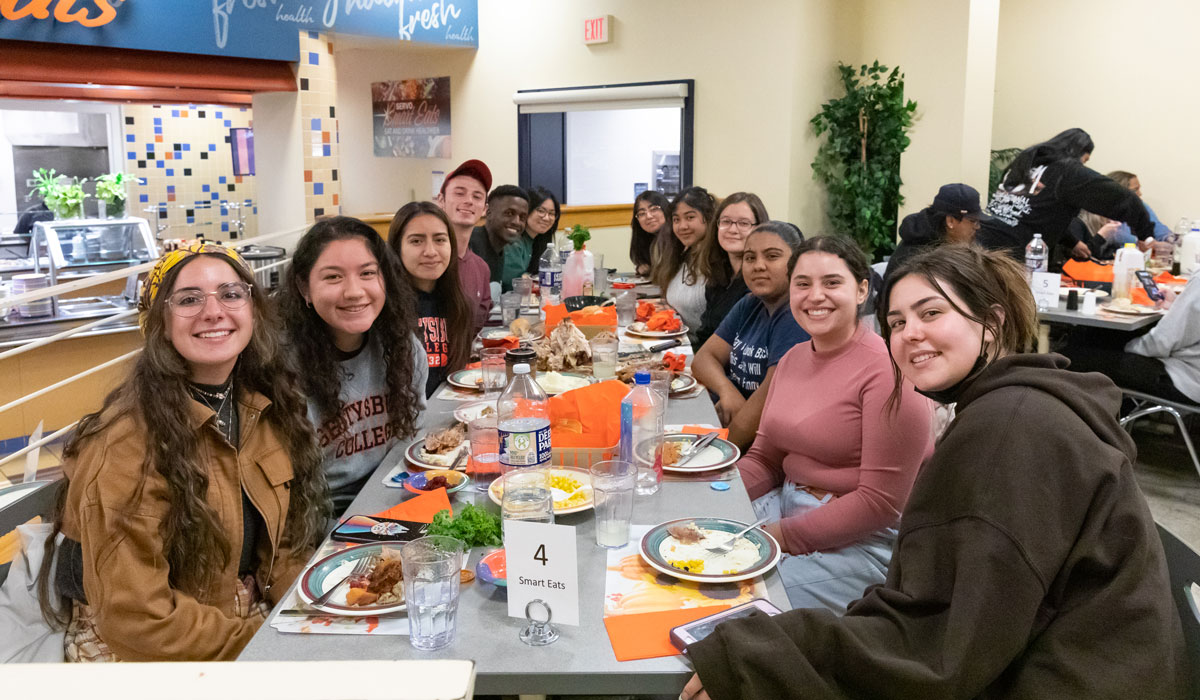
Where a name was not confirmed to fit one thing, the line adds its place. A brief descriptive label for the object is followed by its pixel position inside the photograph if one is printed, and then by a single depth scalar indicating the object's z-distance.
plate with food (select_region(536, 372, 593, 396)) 2.84
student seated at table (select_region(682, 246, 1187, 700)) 1.19
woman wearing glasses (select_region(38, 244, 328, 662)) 1.56
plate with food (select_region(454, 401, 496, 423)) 2.51
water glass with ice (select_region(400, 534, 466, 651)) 1.35
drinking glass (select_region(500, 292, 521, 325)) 4.22
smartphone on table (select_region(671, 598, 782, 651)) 1.34
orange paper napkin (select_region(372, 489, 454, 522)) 1.84
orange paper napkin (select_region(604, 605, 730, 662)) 1.33
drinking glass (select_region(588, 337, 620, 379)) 3.02
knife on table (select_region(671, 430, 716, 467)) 2.18
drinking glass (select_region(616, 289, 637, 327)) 4.13
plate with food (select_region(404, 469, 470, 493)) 1.99
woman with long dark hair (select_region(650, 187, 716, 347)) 4.44
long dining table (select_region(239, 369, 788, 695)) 1.29
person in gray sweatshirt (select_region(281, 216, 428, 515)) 2.29
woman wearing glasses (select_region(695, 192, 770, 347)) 3.83
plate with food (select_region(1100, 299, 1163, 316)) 4.45
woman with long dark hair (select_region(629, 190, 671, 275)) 5.58
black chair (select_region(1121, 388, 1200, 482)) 3.92
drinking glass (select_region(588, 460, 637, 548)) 1.66
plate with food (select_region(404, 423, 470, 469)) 2.15
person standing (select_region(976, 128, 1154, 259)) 5.44
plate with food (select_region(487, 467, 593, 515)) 1.84
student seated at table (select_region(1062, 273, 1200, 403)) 3.91
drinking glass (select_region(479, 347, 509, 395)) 2.81
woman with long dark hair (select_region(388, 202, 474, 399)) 3.15
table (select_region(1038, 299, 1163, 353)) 4.20
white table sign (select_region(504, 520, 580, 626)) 1.34
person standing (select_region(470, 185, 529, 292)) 5.16
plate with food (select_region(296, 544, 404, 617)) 1.46
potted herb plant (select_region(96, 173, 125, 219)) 6.40
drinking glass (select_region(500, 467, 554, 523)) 1.65
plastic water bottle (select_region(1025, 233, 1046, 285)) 5.12
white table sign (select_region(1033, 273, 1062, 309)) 4.56
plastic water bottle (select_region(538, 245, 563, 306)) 4.71
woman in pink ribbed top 2.05
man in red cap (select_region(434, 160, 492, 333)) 4.35
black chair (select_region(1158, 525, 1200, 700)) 1.22
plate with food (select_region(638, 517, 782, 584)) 1.54
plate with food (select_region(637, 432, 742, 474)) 2.09
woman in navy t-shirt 2.88
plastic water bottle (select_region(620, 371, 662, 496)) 2.01
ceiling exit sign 7.21
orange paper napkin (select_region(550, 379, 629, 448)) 2.10
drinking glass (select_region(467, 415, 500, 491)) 2.04
